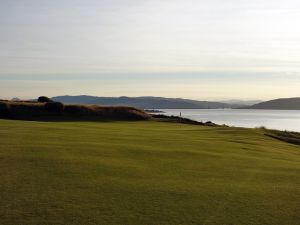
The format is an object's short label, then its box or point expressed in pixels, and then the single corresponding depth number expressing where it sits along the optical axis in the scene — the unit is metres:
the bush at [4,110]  57.62
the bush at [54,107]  62.53
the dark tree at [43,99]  76.66
